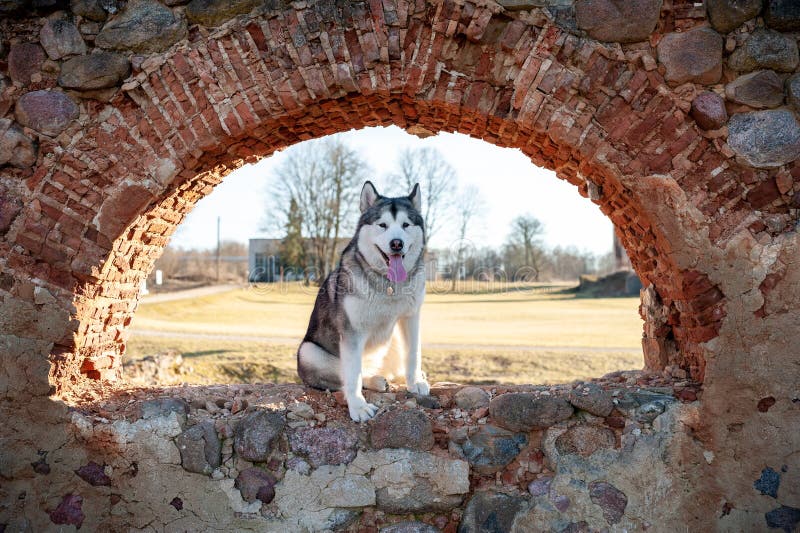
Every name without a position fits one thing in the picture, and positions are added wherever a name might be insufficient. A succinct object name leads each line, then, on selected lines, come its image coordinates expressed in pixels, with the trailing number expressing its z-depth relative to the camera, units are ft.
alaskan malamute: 13.07
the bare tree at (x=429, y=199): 70.17
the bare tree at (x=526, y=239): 102.27
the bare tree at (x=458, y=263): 68.90
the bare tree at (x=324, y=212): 76.33
